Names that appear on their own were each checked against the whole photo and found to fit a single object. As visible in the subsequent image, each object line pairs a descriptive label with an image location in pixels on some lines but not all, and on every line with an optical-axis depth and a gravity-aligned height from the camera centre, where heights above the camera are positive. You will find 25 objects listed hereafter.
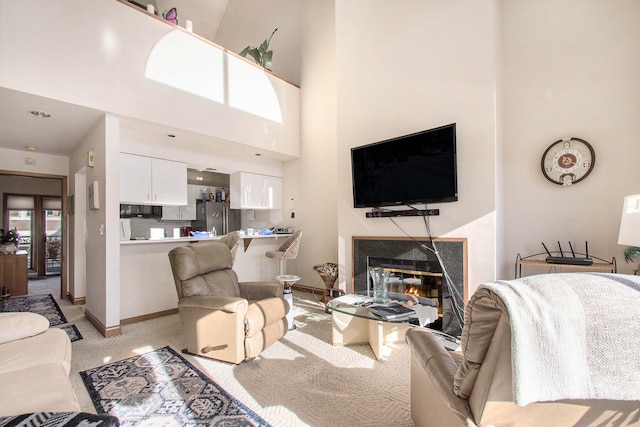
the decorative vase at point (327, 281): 4.38 -0.96
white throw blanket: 0.84 -0.39
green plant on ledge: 5.10 +2.79
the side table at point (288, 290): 3.27 -0.85
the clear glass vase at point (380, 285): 2.69 -0.63
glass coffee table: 2.52 -1.04
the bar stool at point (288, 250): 4.48 -0.52
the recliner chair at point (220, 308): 2.46 -0.81
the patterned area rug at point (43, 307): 3.47 -1.29
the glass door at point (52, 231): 7.47 -0.31
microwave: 5.11 +0.12
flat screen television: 3.05 +0.51
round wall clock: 2.87 +0.52
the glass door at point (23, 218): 7.17 +0.03
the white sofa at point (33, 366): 1.23 -0.75
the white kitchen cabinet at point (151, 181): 3.89 +0.52
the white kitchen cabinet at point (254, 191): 5.14 +0.46
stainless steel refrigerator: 6.16 -0.01
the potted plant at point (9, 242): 5.29 -0.42
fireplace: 3.03 -0.60
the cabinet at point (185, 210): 5.89 +0.15
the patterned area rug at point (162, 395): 1.82 -1.23
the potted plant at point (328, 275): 4.36 -0.86
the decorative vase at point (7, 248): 5.27 -0.52
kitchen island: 3.60 -0.78
